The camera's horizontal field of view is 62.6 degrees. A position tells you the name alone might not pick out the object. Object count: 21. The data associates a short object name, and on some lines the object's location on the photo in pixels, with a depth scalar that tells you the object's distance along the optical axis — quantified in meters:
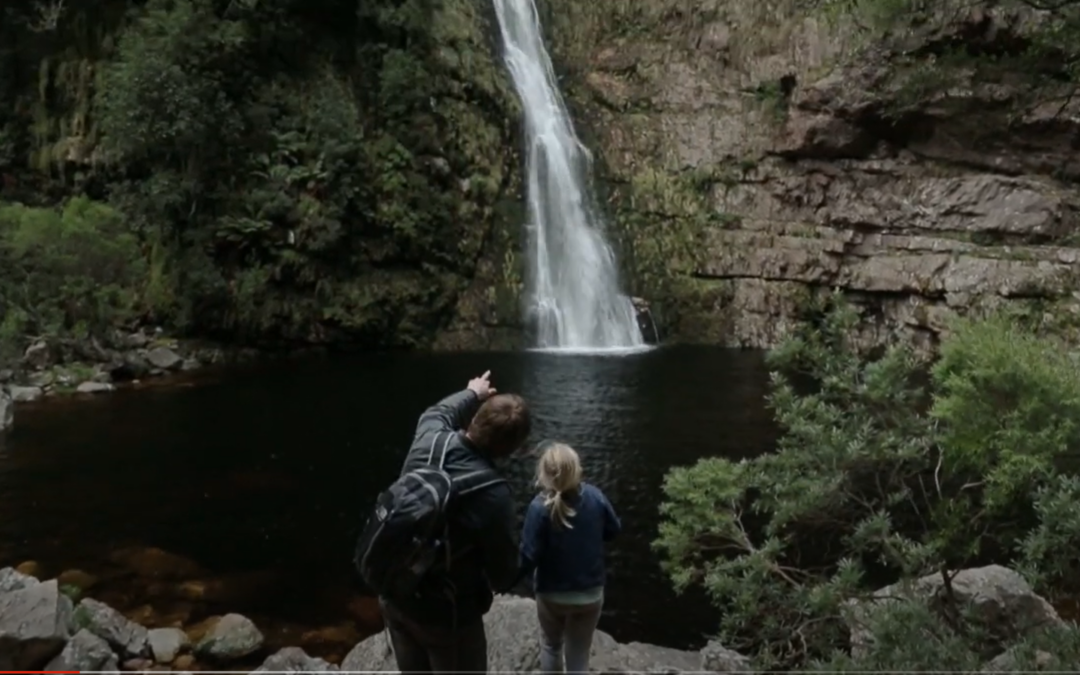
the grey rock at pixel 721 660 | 7.09
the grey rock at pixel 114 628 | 7.73
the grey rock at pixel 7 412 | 16.06
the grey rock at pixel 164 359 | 21.89
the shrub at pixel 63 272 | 21.02
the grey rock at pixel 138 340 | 22.55
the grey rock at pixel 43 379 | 19.30
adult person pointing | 3.53
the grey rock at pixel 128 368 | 20.88
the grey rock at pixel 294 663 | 7.36
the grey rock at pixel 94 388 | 19.30
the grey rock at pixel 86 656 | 6.89
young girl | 4.67
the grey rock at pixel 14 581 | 7.47
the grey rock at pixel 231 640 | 8.12
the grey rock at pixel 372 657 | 6.77
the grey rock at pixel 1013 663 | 5.04
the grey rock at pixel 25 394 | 18.28
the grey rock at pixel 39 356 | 20.22
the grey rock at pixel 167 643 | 8.02
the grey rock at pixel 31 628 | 6.78
